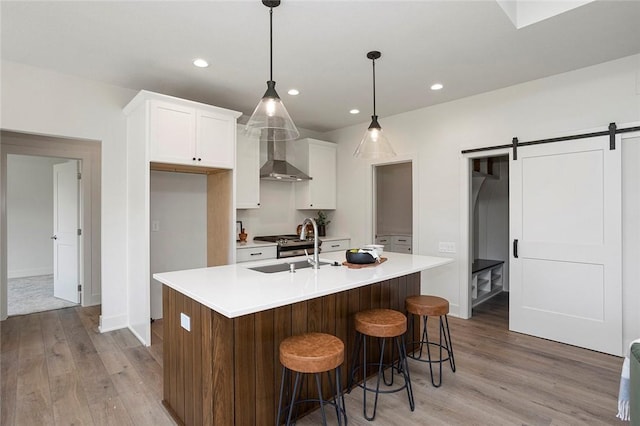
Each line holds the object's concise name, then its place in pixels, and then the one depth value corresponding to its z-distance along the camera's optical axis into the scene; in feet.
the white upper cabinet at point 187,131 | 10.67
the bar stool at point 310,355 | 5.57
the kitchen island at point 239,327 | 5.63
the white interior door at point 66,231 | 15.46
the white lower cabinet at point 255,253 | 13.29
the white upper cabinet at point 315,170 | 17.11
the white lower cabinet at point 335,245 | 16.57
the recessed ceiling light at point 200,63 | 9.88
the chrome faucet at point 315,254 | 8.26
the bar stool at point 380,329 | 7.07
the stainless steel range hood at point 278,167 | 15.31
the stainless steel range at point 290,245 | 14.61
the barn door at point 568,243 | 10.08
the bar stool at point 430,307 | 8.45
